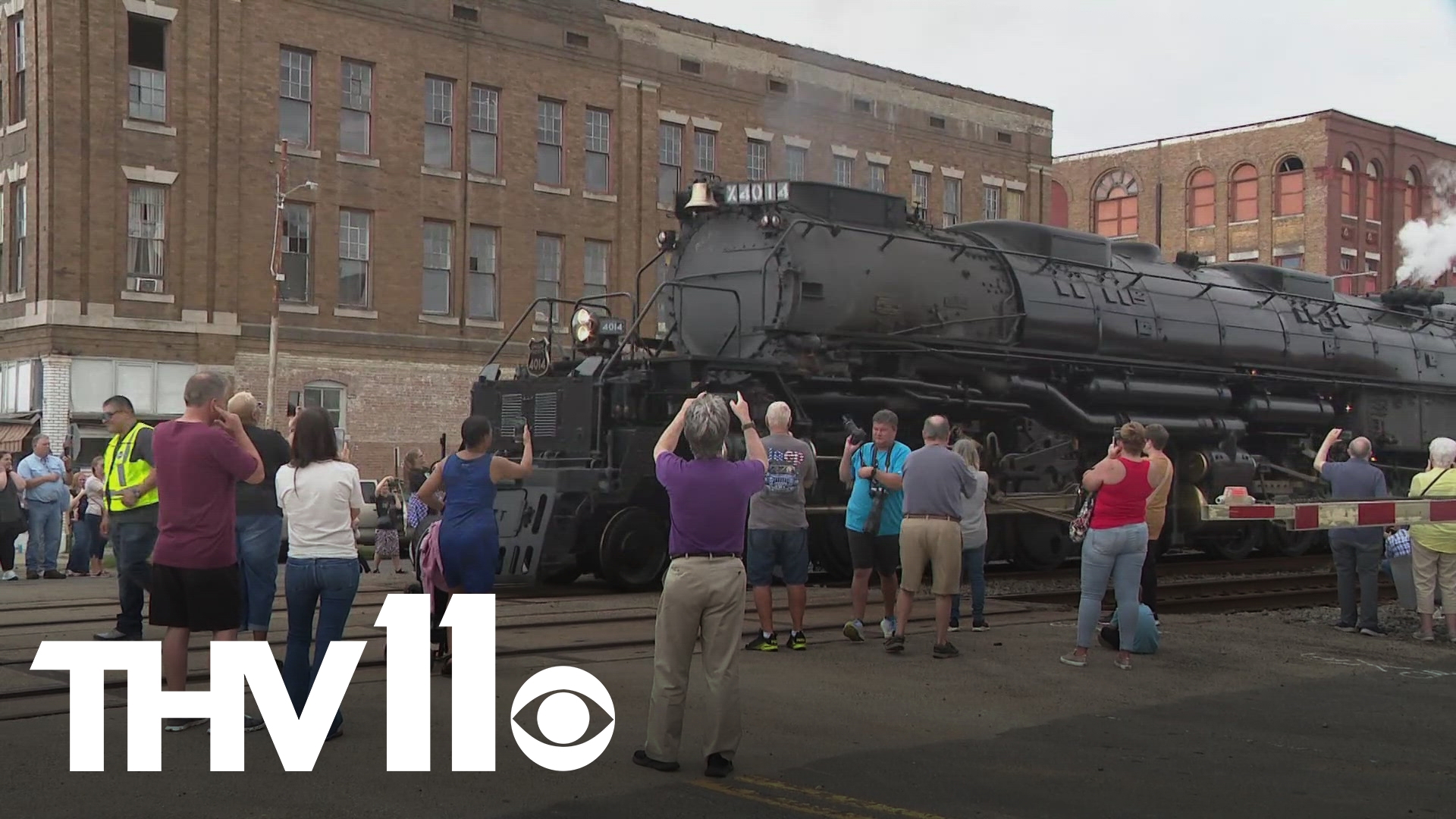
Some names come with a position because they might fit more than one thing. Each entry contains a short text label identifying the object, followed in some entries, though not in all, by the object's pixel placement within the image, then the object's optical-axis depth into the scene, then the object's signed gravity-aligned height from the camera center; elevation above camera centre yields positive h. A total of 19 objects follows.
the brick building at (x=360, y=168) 28.23 +4.75
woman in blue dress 9.12 -0.71
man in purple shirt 6.98 -0.87
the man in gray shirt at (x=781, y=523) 10.70 -0.90
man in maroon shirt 7.47 -0.67
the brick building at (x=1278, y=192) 51.56 +7.80
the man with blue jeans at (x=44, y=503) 17.91 -1.40
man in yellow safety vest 10.06 -0.88
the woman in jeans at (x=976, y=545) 12.39 -1.19
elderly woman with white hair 12.50 -1.24
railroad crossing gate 11.28 -0.81
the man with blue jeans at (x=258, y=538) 8.98 -0.91
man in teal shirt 11.23 -0.83
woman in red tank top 10.54 -0.91
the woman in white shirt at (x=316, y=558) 7.69 -0.86
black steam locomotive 15.34 +0.41
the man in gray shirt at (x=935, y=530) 10.69 -0.92
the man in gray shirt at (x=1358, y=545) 12.92 -1.19
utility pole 28.38 +2.56
